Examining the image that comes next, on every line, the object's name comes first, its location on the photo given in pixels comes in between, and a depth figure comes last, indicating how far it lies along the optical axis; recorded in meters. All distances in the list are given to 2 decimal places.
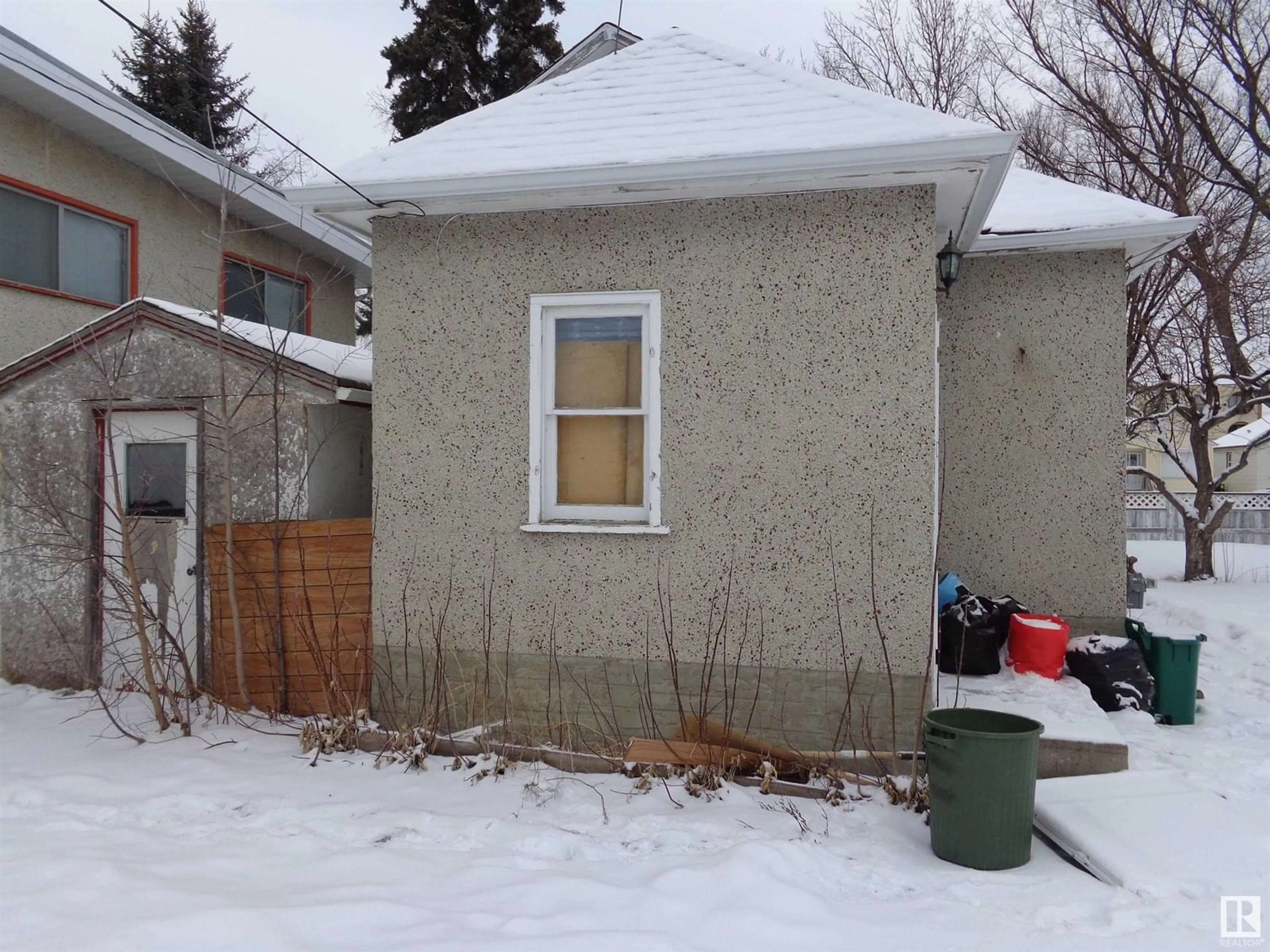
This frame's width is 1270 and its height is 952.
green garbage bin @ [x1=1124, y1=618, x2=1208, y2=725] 6.09
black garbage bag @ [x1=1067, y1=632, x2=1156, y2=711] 5.84
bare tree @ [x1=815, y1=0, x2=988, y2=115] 17.84
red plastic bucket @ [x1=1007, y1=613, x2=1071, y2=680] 5.72
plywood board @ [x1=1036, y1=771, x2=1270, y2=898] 3.56
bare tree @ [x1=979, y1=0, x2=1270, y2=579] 12.60
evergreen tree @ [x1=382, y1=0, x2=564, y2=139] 18.05
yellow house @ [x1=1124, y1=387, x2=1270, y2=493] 31.31
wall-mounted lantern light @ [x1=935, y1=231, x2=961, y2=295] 6.05
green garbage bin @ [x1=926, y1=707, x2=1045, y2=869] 3.80
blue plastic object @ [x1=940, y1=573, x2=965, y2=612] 6.12
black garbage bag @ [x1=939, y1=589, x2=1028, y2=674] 5.75
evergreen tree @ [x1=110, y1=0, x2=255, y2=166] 19.42
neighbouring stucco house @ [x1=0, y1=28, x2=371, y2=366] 7.71
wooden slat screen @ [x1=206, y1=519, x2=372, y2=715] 5.77
